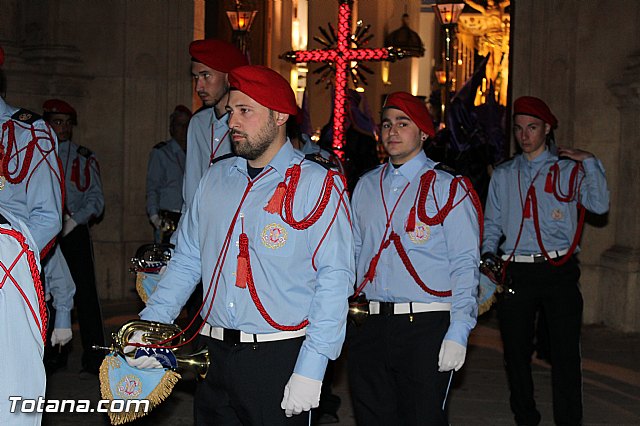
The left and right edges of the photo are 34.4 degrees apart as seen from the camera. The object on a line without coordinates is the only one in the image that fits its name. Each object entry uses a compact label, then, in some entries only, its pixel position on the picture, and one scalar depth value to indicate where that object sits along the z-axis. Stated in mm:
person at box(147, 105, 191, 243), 10586
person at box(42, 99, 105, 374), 8227
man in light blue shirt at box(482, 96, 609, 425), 6832
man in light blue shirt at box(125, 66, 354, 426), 3996
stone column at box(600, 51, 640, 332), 10734
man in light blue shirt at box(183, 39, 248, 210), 5859
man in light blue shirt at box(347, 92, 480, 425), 5098
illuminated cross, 9852
